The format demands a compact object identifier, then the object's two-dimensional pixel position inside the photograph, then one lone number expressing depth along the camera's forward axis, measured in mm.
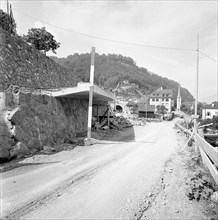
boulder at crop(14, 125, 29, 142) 6695
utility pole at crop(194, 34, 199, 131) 10172
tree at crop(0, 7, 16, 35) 13211
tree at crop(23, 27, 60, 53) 17844
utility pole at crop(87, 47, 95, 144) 10414
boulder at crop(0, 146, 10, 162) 6071
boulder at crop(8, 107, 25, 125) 6723
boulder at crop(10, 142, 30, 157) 6434
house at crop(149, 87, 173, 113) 64688
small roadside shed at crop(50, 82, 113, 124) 10109
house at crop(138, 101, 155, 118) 46531
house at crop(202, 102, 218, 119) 52341
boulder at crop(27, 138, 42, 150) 7342
